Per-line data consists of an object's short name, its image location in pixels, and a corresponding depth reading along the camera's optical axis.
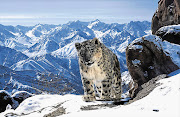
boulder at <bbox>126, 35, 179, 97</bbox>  12.30
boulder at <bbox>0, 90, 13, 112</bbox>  17.77
